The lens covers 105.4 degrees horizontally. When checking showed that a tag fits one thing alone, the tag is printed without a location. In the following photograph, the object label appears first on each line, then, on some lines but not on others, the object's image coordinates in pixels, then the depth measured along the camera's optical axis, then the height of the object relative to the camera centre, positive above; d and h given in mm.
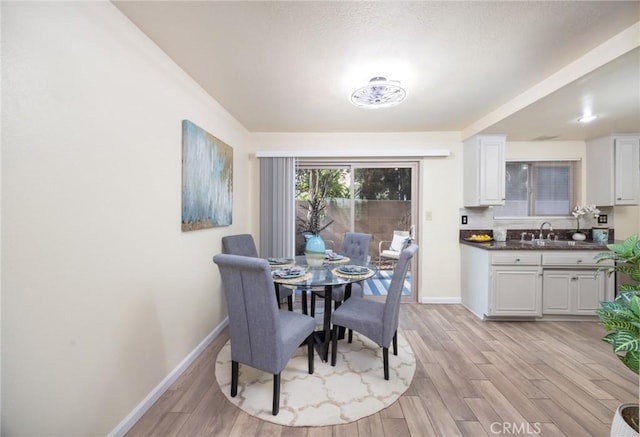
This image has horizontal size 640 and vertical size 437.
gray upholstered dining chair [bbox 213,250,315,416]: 1453 -656
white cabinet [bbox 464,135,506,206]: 3146 +619
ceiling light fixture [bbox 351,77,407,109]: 1874 +999
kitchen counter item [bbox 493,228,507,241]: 3312 -234
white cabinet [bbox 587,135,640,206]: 3037 +604
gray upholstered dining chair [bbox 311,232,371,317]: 2508 -464
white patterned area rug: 1568 -1265
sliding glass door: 3611 +233
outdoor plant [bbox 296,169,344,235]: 3701 +382
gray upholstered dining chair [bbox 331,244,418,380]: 1828 -807
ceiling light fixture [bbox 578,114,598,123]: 2543 +1053
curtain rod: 3320 +863
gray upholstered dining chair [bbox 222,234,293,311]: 2621 -366
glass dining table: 1894 -501
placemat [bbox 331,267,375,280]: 2006 -496
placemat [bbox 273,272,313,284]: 1873 -502
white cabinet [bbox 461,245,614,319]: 2828 -789
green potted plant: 999 -461
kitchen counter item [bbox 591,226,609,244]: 3186 -232
